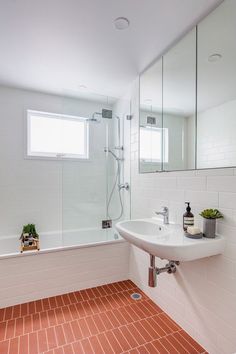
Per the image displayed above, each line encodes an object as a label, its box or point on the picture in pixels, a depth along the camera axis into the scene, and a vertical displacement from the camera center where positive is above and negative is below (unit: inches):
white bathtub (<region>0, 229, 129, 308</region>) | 73.4 -36.7
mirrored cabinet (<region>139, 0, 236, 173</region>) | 52.1 +25.6
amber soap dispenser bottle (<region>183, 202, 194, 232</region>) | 57.5 -12.0
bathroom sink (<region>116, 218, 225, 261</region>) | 46.3 -16.7
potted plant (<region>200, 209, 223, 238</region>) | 51.0 -11.2
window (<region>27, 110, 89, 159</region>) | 110.3 +23.9
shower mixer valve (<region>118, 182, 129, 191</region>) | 101.7 -4.5
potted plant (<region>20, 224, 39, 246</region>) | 94.0 -29.1
